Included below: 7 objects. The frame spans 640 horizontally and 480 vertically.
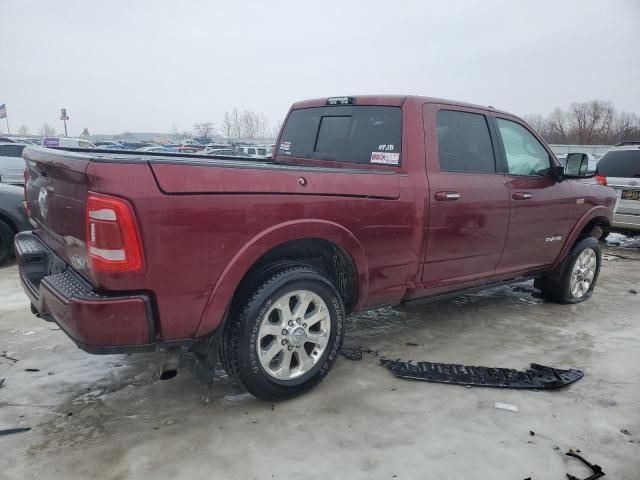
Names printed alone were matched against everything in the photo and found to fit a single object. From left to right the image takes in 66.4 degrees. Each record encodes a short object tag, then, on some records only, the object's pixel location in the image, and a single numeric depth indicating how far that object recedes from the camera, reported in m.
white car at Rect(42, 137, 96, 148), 20.83
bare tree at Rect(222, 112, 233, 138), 94.55
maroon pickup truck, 2.32
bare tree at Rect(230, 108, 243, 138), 94.19
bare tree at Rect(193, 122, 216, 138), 96.50
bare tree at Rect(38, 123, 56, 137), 122.14
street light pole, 49.91
